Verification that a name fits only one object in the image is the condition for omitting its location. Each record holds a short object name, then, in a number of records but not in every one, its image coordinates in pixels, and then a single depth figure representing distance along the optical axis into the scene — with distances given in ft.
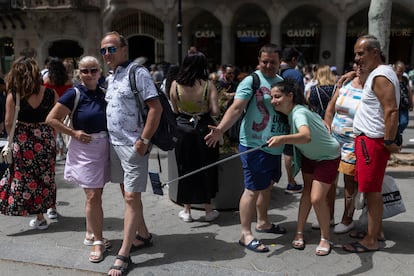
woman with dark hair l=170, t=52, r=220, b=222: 13.61
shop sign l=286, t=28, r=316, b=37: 65.87
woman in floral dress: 13.25
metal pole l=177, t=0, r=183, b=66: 54.44
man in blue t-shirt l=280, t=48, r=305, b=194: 17.79
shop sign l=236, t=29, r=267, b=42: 69.05
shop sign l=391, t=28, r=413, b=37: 64.19
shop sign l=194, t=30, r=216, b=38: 70.13
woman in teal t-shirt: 11.01
